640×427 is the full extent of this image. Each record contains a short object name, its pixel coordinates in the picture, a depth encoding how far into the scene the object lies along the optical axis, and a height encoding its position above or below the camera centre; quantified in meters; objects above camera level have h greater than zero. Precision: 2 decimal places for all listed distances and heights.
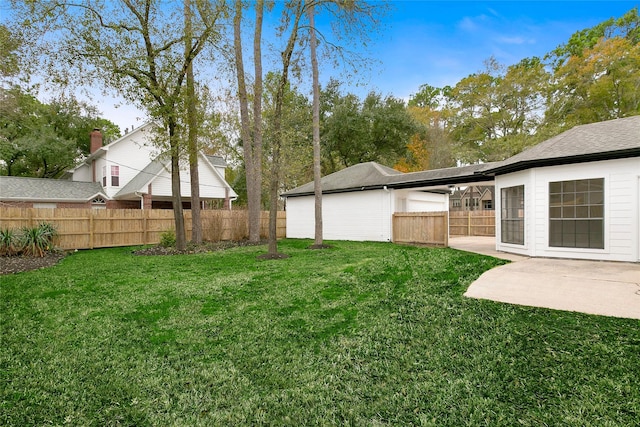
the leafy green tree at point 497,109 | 22.56 +7.66
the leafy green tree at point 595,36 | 21.44 +12.21
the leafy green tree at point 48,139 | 21.75 +5.27
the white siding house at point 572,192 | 7.36 +0.42
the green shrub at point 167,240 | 11.86 -1.08
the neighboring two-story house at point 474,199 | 31.05 +1.04
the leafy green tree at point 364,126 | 23.36 +6.10
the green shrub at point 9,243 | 9.23 -0.89
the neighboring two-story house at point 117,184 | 17.89 +1.62
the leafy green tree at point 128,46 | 9.16 +4.95
